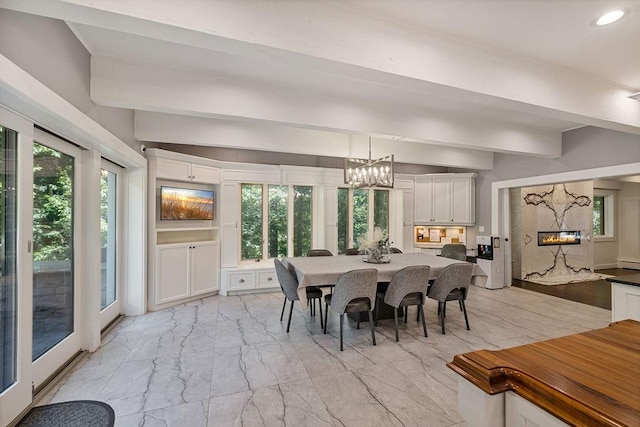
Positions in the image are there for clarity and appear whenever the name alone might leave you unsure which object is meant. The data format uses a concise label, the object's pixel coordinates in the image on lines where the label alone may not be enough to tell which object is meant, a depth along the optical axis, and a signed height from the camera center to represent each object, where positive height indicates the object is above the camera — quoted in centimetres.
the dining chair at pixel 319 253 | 489 -64
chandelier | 422 +59
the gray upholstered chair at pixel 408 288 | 339 -87
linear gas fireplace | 718 -59
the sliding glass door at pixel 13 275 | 194 -40
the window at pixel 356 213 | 647 +4
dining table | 339 -69
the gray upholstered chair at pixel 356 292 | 319 -87
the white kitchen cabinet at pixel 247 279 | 533 -120
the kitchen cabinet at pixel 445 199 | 670 +37
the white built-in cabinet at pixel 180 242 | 441 -45
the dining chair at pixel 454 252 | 554 -72
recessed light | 202 +140
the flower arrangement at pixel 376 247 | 419 -47
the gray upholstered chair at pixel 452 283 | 363 -87
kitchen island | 64 -43
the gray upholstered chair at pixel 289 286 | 362 -89
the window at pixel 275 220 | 589 -10
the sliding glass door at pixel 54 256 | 238 -35
